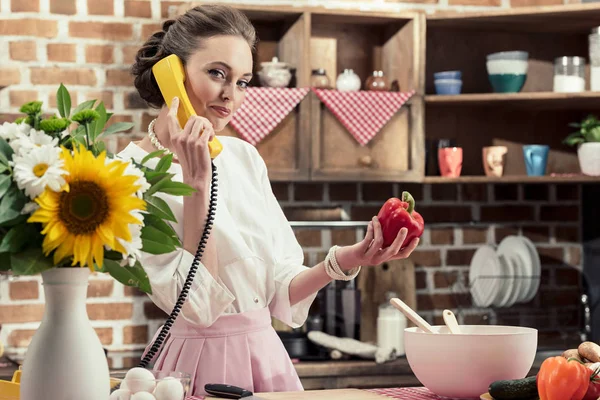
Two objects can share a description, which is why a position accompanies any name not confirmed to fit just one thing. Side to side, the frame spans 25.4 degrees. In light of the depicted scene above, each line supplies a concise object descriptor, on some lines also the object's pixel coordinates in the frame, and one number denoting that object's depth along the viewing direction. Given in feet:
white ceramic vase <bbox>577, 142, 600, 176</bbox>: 13.78
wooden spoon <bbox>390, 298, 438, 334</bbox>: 7.73
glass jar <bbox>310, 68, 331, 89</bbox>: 13.45
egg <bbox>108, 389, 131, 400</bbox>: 6.41
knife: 7.34
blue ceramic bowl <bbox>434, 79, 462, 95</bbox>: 13.99
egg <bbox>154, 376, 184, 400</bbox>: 6.40
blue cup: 14.03
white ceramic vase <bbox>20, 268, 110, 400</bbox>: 6.13
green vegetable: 7.16
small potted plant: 13.79
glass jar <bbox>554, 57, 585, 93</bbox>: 13.98
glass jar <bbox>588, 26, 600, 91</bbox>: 14.00
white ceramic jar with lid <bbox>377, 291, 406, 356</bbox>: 13.57
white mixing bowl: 7.48
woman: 8.72
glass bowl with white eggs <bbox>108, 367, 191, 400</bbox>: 6.40
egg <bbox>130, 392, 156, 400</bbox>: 6.32
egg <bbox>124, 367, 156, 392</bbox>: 6.40
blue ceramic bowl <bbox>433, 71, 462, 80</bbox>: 13.95
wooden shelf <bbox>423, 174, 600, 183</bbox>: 13.76
